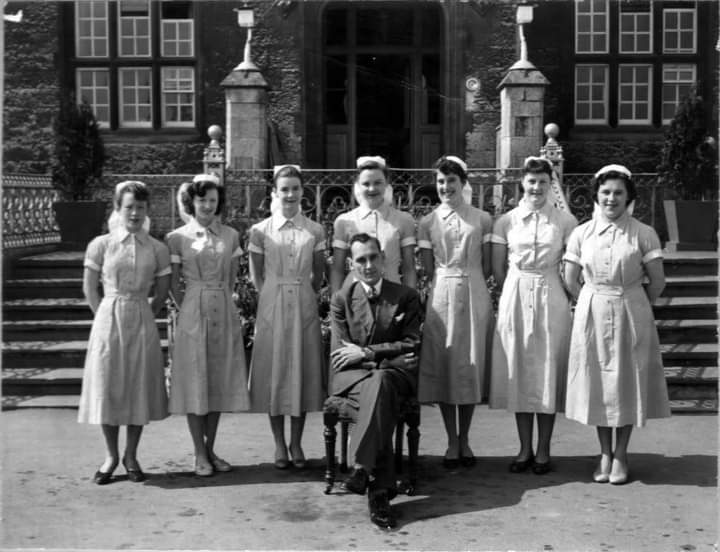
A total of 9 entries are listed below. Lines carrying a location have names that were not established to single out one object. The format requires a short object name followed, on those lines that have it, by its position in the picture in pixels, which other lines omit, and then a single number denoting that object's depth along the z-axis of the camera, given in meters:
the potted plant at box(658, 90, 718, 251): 12.45
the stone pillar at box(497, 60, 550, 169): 13.96
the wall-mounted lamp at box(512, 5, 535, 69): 14.09
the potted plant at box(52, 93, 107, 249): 12.95
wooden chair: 6.20
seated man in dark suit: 6.01
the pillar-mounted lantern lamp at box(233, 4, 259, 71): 13.92
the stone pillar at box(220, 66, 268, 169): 13.88
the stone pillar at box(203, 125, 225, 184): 12.28
